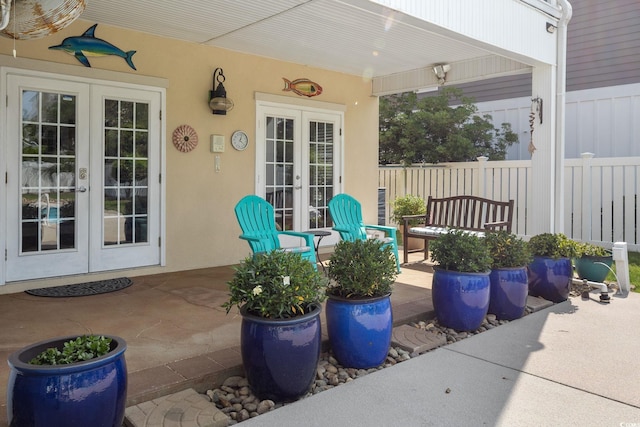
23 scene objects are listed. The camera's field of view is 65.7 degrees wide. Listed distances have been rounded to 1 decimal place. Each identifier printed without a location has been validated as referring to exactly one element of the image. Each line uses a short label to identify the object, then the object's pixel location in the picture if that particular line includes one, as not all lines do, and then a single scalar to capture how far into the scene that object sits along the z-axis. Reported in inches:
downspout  211.5
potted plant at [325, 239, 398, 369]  112.9
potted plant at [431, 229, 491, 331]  139.3
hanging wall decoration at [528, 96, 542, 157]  210.9
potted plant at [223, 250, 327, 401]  94.6
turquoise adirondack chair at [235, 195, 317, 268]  177.4
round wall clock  225.5
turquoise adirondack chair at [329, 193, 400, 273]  213.5
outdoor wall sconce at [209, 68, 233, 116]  212.5
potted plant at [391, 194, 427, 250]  281.6
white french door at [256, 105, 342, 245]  240.2
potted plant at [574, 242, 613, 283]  194.4
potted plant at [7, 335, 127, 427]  69.6
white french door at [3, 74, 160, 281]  171.8
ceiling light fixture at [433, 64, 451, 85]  245.8
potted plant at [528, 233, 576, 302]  173.5
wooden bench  229.6
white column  210.1
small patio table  202.8
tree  386.3
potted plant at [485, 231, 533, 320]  151.9
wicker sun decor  206.7
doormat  168.2
